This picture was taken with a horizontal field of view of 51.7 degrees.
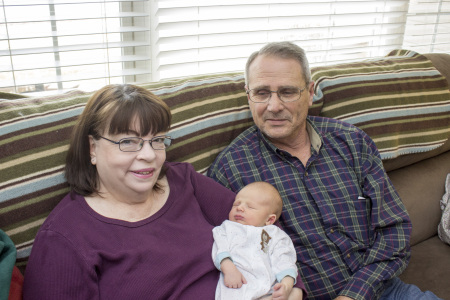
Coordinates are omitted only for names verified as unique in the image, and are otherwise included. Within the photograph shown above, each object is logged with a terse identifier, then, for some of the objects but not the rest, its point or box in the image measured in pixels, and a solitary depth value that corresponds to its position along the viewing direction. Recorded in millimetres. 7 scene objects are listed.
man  1679
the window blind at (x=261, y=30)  2186
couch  1346
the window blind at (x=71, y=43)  1820
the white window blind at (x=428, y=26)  2993
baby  1340
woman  1193
